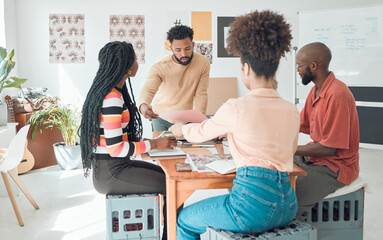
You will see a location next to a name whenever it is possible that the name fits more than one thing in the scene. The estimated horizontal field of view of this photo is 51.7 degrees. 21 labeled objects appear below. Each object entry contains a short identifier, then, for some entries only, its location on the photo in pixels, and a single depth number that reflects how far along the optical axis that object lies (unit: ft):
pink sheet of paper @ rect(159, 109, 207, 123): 7.04
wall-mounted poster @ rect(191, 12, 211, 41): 18.28
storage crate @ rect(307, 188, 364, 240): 6.72
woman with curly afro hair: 5.01
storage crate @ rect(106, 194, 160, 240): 6.64
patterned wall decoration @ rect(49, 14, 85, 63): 17.52
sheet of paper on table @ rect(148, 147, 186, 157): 6.70
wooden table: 5.70
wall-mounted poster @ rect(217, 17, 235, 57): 18.40
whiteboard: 16.35
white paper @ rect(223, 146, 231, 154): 7.08
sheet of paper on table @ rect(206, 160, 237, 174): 5.75
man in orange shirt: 6.55
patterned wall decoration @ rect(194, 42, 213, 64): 18.43
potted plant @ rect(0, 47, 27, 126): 12.21
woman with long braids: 6.41
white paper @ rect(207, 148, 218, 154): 7.04
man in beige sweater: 10.59
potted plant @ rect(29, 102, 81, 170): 14.65
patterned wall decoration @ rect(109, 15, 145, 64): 17.84
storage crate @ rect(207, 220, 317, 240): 5.10
